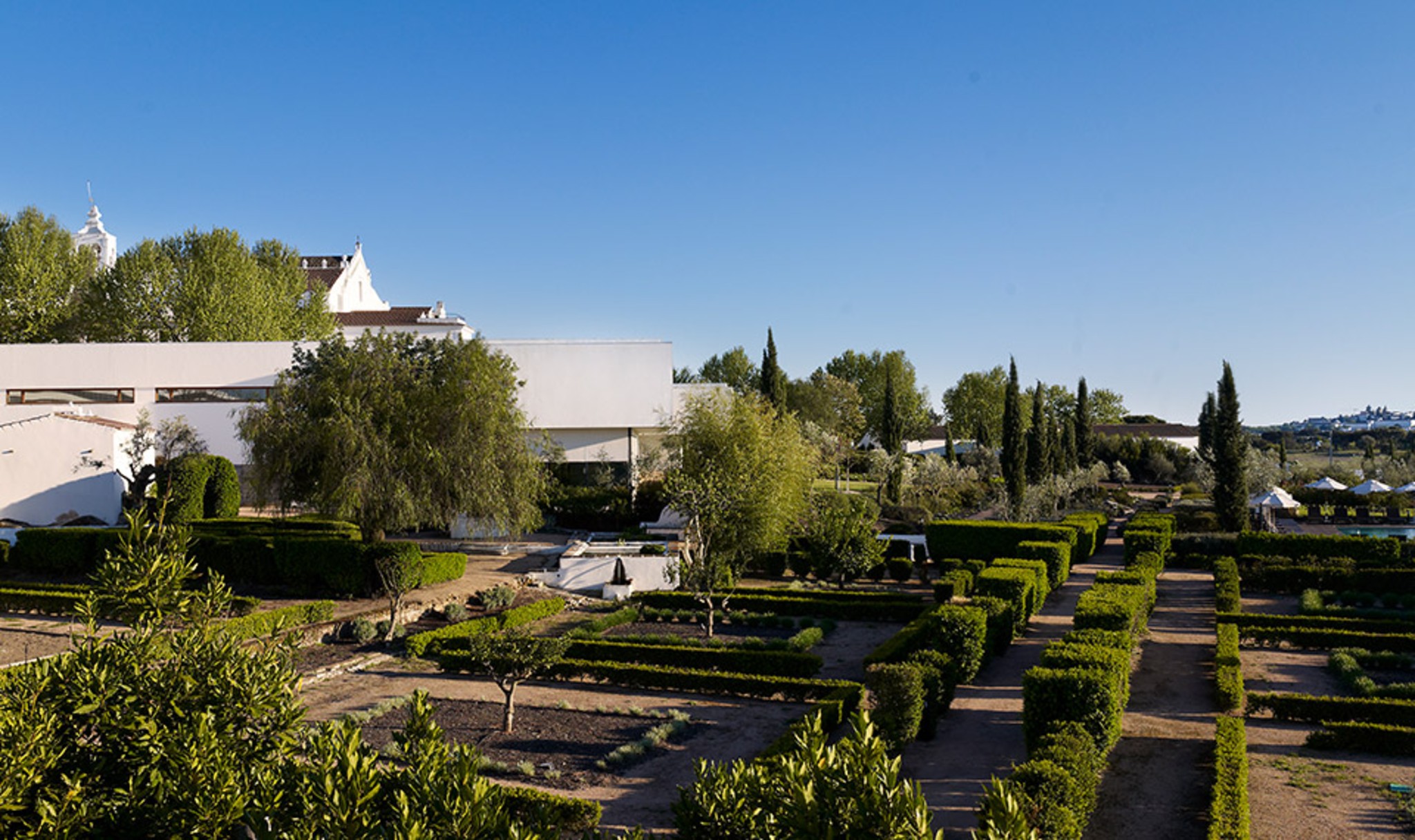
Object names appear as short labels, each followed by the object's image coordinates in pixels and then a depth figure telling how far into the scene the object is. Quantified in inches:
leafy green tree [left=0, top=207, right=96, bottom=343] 1898.4
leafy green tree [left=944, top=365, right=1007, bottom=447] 3629.4
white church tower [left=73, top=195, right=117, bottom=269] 2561.5
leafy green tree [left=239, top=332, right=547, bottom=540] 914.1
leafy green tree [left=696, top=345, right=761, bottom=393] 3902.6
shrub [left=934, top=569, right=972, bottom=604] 938.7
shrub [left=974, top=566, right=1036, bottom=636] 813.9
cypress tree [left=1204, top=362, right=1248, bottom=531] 1434.5
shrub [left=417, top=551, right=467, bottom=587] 966.4
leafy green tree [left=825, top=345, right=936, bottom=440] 3531.0
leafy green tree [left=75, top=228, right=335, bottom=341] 1862.7
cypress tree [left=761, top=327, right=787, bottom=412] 1923.0
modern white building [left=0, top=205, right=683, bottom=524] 1550.2
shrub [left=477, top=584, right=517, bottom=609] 924.6
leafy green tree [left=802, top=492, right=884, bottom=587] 1075.3
